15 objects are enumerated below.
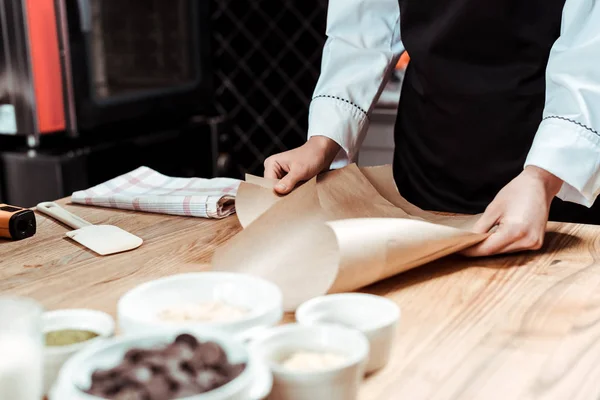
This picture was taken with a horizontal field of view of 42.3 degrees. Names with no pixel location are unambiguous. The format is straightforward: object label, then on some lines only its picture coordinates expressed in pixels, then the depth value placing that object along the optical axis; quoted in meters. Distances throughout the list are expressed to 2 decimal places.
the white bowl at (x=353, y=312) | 0.76
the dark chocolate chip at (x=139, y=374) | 0.58
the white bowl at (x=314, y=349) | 0.64
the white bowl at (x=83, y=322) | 0.72
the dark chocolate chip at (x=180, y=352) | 0.61
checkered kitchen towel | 1.32
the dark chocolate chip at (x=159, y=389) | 0.56
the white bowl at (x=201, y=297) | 0.72
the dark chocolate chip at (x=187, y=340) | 0.63
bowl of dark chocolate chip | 0.57
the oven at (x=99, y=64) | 1.88
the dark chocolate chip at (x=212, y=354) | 0.60
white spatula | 1.13
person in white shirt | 1.17
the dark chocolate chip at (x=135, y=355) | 0.61
